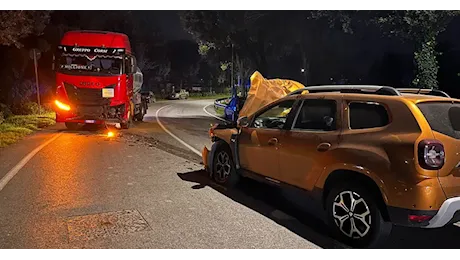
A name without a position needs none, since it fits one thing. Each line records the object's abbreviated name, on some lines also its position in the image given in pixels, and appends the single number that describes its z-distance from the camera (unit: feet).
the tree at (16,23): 53.98
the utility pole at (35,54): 63.93
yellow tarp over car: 38.14
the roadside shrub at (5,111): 67.07
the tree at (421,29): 65.31
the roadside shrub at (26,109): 71.87
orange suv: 13.15
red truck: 47.03
